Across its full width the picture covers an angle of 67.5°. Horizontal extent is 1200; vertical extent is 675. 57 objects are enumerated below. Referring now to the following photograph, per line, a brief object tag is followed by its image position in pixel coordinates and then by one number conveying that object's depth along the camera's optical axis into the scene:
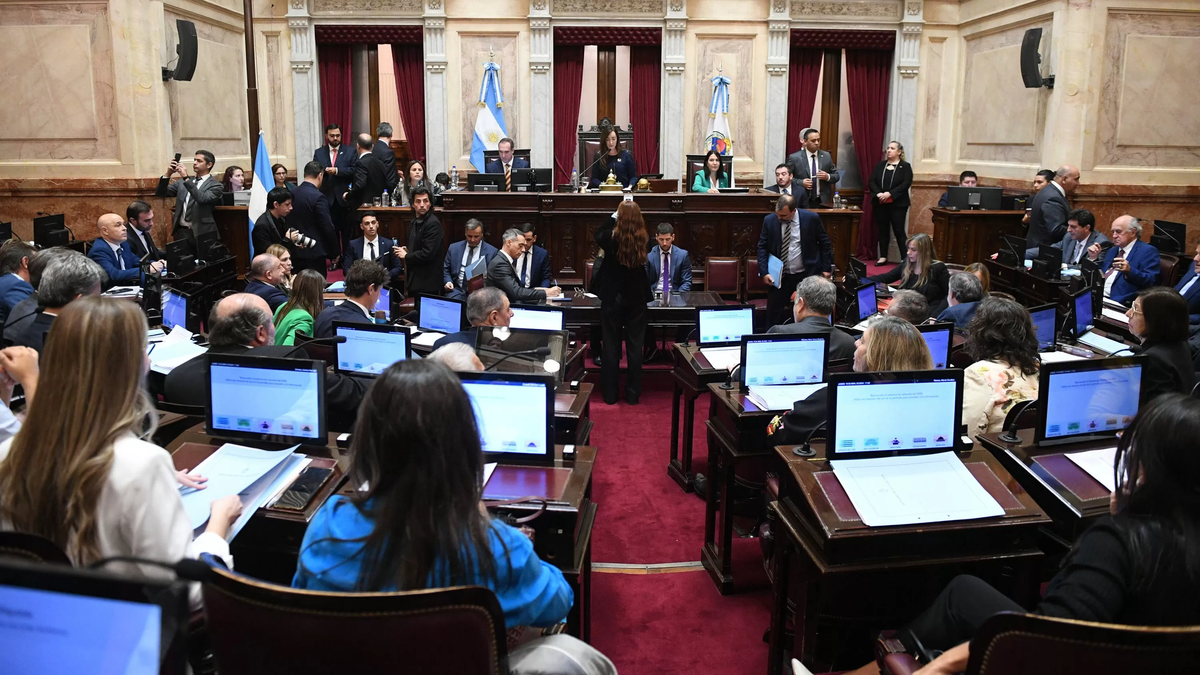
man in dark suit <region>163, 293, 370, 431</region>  3.52
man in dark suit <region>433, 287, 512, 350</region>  4.58
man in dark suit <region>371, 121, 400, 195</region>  10.41
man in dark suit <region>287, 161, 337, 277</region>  8.74
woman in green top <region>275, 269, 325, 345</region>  4.76
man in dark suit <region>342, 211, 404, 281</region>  7.70
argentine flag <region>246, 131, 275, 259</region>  9.35
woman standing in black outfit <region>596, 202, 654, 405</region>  6.27
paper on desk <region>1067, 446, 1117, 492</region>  2.86
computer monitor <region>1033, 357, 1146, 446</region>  3.05
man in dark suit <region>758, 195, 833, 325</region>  7.80
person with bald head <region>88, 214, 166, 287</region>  6.91
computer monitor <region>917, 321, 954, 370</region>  4.61
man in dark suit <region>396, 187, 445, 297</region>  7.82
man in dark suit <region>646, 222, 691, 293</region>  7.41
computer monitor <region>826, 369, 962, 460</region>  2.80
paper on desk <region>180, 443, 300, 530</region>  2.54
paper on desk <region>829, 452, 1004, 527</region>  2.58
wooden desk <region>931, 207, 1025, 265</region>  9.91
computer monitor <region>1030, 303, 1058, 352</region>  5.01
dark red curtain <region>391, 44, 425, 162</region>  12.31
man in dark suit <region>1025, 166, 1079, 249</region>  8.62
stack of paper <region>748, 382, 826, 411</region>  3.86
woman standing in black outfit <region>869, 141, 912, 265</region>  11.52
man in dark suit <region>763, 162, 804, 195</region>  9.84
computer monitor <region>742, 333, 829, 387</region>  4.11
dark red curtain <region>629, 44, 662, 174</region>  12.30
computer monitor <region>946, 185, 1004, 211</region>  9.91
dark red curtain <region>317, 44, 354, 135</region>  12.29
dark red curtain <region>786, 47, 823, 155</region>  12.36
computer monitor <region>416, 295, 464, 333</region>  5.30
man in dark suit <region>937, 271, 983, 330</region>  5.34
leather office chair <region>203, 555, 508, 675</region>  1.52
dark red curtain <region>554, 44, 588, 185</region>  12.27
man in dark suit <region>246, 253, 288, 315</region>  5.57
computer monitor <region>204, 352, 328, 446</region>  2.95
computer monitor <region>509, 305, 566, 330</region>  5.55
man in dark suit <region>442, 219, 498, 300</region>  7.44
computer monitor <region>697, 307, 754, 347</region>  5.47
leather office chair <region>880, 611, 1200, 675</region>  1.57
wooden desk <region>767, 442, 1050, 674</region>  2.54
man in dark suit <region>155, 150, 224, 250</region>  9.06
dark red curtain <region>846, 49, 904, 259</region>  12.39
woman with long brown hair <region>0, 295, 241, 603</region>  1.86
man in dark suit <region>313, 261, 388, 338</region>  4.70
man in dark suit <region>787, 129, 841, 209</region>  10.77
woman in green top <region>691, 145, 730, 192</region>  9.88
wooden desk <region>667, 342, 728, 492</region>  4.77
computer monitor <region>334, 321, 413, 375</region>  4.16
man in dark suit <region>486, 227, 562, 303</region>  6.87
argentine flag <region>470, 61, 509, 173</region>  11.98
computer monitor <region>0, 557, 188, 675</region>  1.23
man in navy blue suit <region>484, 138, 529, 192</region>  9.80
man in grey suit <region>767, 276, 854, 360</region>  4.54
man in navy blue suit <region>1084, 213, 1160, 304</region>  6.77
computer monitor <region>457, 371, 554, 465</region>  2.90
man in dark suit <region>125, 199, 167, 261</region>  7.38
